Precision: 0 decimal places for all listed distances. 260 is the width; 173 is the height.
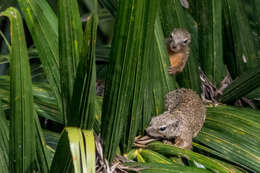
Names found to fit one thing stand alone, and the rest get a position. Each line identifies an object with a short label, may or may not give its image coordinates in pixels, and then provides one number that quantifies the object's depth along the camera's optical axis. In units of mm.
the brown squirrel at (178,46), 5807
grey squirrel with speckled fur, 4160
